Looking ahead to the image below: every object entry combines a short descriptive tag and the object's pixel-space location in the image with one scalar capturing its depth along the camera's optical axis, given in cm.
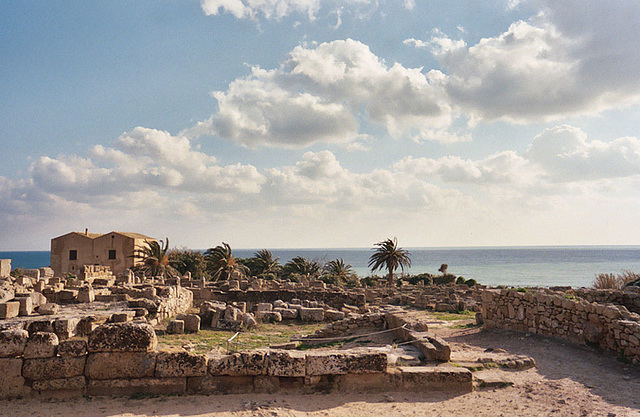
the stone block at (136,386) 648
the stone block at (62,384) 636
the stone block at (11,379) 628
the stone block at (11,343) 632
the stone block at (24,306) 1294
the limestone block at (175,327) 1359
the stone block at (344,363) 680
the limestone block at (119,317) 1138
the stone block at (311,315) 1827
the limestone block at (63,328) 732
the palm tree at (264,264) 4844
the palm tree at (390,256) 4069
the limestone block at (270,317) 1756
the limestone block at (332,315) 1834
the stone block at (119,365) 650
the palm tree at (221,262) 3959
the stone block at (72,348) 649
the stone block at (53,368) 635
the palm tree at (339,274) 4166
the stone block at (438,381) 696
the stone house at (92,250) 5056
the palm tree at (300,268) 4834
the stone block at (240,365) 668
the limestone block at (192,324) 1410
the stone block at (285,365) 673
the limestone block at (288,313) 1828
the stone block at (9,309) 1188
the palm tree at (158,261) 3700
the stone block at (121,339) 657
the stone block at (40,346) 639
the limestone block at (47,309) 1341
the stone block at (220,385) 664
